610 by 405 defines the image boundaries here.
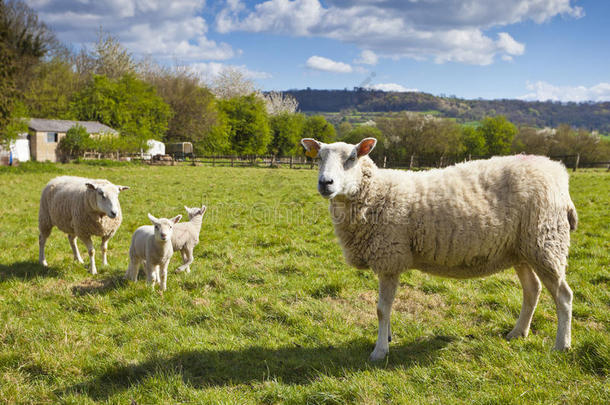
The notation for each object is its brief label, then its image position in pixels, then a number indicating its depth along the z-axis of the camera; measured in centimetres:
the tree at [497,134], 5928
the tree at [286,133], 6688
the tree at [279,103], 7994
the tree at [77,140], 3991
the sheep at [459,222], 395
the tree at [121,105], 4756
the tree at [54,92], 4700
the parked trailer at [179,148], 5538
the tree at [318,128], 6572
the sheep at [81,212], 665
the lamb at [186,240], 646
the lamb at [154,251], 561
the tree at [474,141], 5806
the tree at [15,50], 2331
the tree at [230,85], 7525
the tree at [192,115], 5497
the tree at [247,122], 5950
